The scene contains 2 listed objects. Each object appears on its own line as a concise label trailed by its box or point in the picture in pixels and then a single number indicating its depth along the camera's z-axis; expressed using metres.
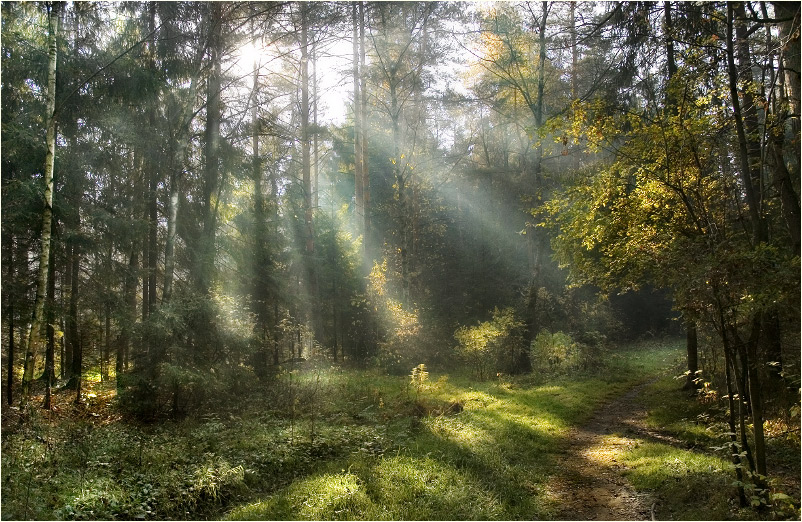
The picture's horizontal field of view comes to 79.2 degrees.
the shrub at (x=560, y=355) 16.64
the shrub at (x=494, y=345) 16.66
